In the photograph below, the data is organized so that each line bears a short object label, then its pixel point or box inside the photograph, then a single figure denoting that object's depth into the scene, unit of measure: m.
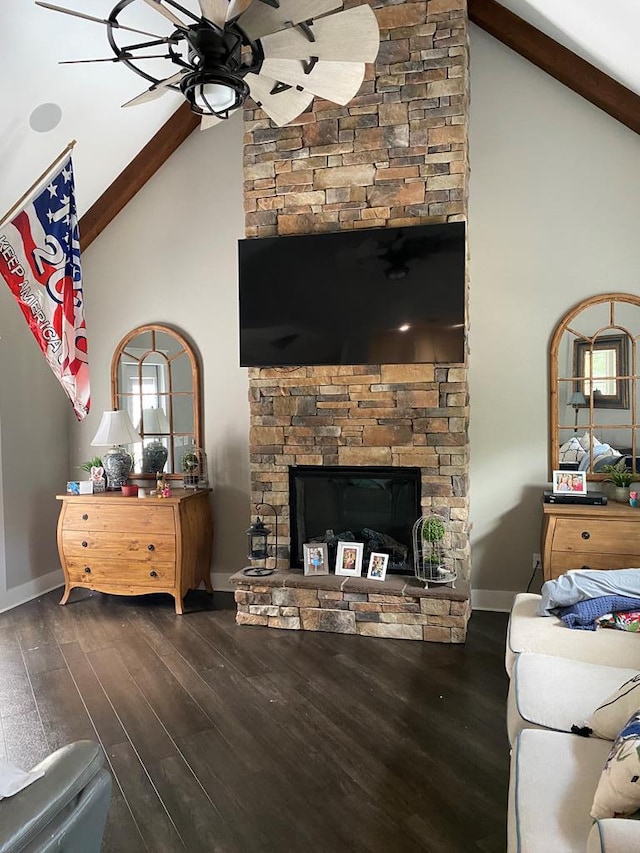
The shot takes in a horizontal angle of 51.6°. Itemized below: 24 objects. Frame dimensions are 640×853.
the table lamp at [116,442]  4.72
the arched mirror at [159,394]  5.10
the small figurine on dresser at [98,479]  4.89
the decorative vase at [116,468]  4.94
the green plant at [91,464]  4.99
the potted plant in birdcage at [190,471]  4.90
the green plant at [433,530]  3.98
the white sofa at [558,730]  1.44
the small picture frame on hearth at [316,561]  4.22
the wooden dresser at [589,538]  3.79
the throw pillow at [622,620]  2.70
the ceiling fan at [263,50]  2.02
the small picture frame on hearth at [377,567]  4.09
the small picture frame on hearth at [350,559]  4.19
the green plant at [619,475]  4.09
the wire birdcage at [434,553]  3.99
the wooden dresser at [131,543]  4.48
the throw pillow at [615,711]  1.77
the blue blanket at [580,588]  2.77
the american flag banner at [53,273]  3.69
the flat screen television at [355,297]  3.97
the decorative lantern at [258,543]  4.31
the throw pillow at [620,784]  1.40
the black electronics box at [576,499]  3.93
